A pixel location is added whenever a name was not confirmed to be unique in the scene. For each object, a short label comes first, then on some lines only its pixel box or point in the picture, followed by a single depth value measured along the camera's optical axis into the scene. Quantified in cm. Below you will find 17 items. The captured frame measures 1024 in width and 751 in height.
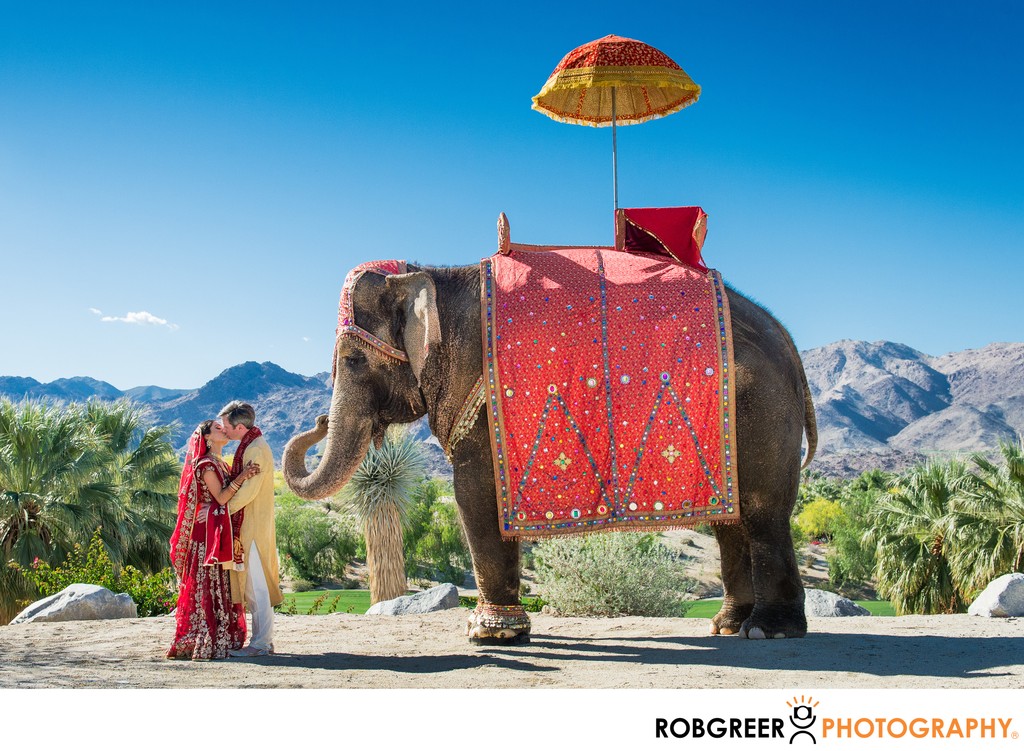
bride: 692
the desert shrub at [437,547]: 4272
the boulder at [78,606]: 959
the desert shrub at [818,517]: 6028
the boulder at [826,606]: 1056
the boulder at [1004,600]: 909
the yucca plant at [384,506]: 1686
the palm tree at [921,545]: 1953
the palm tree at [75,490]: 1606
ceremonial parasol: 851
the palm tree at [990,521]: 1645
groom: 700
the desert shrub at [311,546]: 4234
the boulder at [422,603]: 1062
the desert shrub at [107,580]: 1173
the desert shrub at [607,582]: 1113
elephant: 707
